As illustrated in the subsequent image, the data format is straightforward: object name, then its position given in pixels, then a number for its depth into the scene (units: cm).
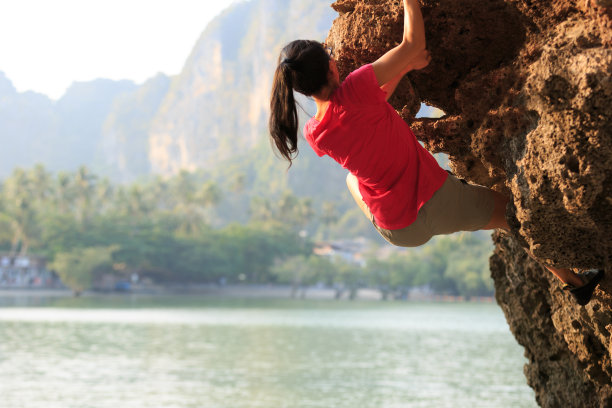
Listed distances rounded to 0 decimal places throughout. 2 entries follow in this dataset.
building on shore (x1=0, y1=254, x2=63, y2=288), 6512
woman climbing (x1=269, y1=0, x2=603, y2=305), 289
